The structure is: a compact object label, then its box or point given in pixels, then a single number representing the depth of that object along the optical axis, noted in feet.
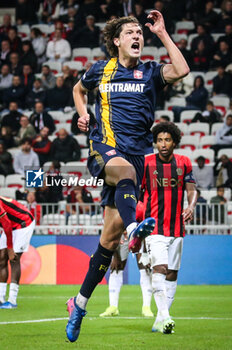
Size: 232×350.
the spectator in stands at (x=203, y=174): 52.19
